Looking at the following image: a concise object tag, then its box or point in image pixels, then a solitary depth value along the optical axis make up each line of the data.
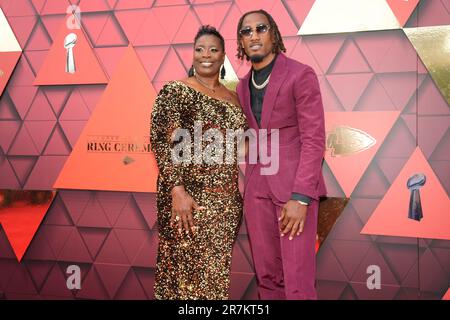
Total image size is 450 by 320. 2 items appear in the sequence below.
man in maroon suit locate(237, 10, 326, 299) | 1.89
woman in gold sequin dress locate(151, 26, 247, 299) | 2.00
